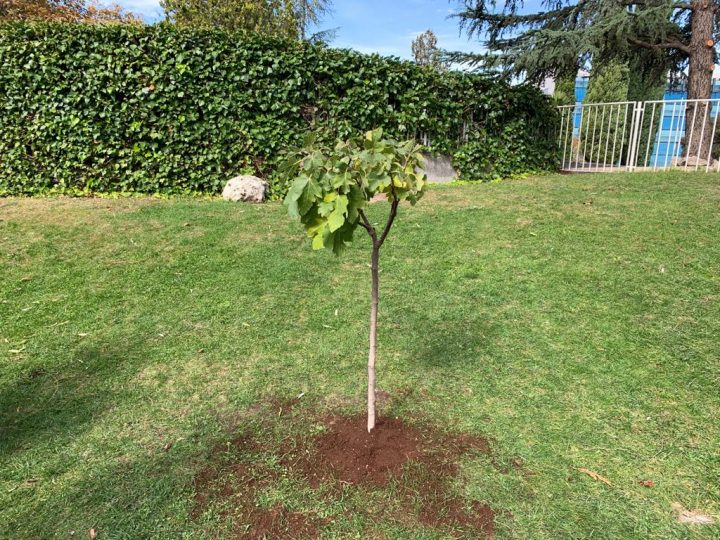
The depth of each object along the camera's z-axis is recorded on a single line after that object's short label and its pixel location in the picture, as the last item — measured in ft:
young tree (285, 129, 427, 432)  5.74
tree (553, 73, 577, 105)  58.32
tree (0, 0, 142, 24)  38.83
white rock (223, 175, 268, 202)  22.54
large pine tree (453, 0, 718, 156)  28.30
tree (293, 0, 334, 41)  55.98
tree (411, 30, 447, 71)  96.23
